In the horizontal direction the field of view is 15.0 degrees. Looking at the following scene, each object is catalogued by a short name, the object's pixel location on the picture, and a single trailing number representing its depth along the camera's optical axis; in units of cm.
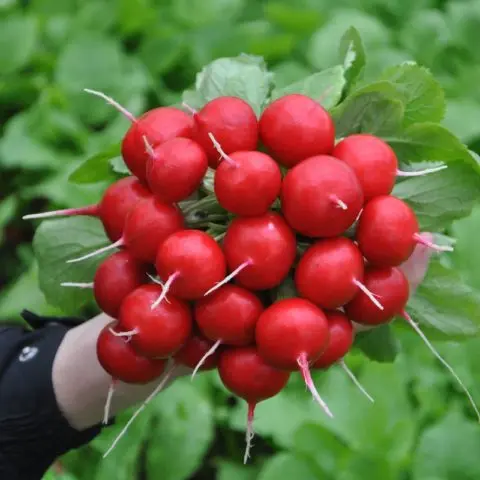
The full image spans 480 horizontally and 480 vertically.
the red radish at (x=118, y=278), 73
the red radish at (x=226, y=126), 72
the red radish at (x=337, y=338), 72
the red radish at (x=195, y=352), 73
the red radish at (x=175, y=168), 70
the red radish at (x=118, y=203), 74
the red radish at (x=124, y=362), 73
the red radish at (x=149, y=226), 71
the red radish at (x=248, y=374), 71
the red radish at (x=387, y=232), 71
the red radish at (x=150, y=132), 73
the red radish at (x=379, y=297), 72
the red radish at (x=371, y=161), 72
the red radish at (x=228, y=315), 70
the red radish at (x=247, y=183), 70
